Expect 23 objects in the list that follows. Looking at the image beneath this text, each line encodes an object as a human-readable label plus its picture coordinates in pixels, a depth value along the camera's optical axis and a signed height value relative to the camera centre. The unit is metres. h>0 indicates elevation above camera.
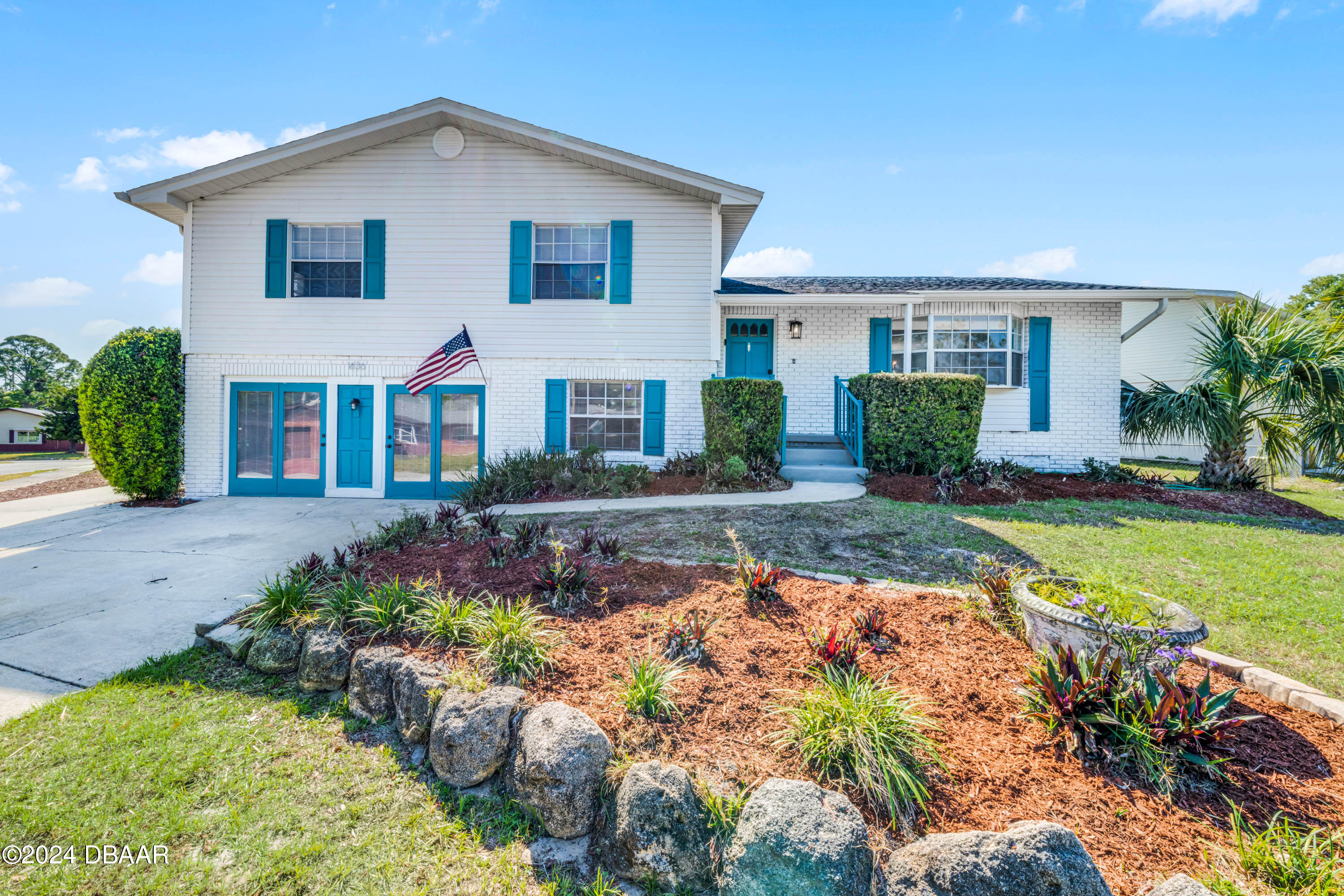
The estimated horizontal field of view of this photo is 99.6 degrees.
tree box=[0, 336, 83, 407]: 56.38 +7.39
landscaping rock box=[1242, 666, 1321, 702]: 2.81 -1.18
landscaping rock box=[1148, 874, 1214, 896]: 1.63 -1.27
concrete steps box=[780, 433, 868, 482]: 9.05 -0.26
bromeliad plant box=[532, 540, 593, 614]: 3.77 -0.97
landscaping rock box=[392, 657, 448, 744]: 2.75 -1.26
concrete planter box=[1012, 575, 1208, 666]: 2.54 -0.83
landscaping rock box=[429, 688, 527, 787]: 2.51 -1.33
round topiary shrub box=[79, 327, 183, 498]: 9.06 +0.40
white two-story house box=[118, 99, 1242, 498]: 9.77 +2.33
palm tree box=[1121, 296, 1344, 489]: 8.40 +0.87
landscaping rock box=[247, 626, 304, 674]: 3.43 -1.29
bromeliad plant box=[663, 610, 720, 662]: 3.03 -1.06
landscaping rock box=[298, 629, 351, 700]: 3.22 -1.29
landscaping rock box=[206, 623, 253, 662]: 3.61 -1.30
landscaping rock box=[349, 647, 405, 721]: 2.98 -1.29
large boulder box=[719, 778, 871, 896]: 1.83 -1.33
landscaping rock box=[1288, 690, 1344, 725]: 2.63 -1.20
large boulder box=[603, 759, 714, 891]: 2.00 -1.40
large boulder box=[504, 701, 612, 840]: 2.25 -1.32
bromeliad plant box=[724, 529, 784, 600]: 3.69 -0.89
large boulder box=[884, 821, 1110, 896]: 1.68 -1.27
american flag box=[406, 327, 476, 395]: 9.12 +1.30
